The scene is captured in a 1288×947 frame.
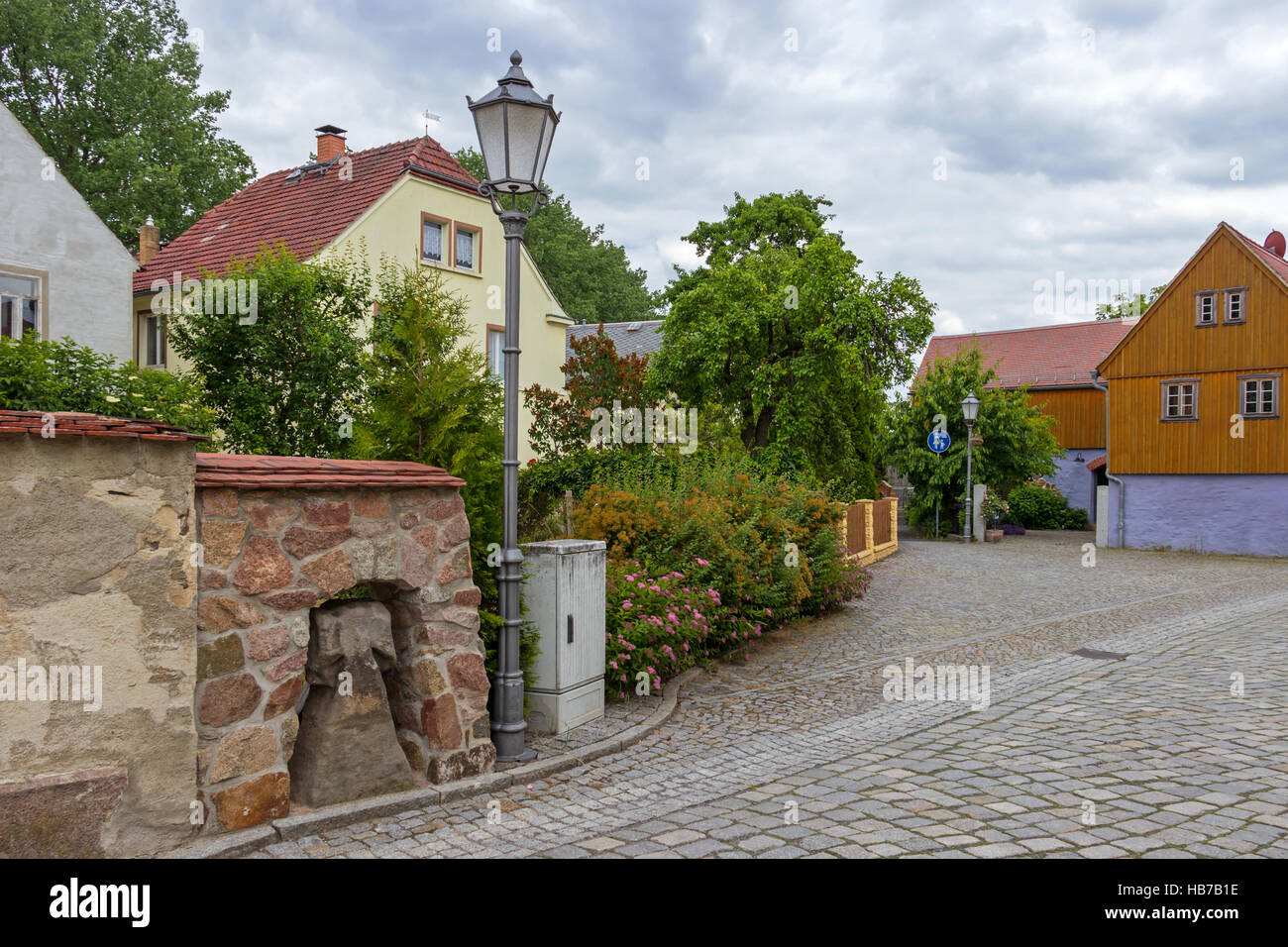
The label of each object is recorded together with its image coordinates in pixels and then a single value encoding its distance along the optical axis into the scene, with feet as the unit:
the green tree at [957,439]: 101.40
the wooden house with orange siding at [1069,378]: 125.49
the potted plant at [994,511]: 99.86
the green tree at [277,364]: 44.47
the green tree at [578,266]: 171.73
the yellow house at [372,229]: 75.05
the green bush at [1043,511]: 119.14
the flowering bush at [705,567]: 29.40
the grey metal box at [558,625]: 23.38
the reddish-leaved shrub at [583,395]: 52.49
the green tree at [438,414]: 21.52
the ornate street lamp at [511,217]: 21.15
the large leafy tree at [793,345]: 69.62
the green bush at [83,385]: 28.48
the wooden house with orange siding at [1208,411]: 88.28
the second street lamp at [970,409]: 93.56
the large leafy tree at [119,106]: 101.91
